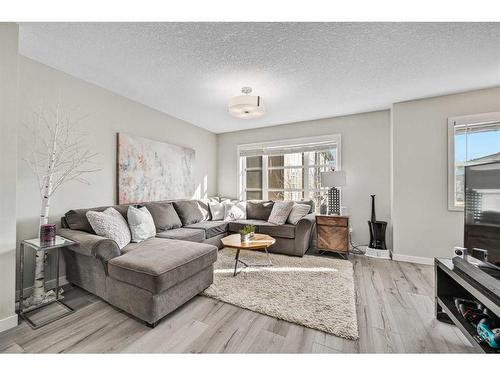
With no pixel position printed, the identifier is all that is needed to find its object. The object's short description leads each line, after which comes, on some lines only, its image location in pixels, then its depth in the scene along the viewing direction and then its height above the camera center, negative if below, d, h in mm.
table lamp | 3498 +76
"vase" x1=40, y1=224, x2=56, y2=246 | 1842 -428
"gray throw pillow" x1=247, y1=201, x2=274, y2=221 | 4047 -410
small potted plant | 2749 -602
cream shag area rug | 1715 -1057
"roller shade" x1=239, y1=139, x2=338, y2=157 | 4074 +879
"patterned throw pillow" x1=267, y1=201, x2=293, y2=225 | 3594 -410
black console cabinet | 1206 -785
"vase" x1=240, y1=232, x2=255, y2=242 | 2733 -643
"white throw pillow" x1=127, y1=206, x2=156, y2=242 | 2410 -443
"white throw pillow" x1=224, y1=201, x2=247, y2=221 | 4012 -438
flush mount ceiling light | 2420 +971
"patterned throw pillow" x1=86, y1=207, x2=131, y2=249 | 2117 -416
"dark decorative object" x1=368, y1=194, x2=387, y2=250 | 3385 -680
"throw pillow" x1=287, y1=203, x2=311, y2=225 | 3525 -398
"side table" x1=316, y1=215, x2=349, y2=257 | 3281 -702
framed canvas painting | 3012 +287
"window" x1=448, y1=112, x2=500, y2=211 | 2707 +626
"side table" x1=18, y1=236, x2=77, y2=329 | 1711 -1016
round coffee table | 2527 -681
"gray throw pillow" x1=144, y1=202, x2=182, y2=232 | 2996 -419
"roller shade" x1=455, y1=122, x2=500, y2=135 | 2701 +839
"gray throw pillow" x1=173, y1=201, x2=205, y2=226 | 3493 -413
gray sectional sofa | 1642 -706
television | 1462 -131
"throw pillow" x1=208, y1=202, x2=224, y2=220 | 4039 -430
